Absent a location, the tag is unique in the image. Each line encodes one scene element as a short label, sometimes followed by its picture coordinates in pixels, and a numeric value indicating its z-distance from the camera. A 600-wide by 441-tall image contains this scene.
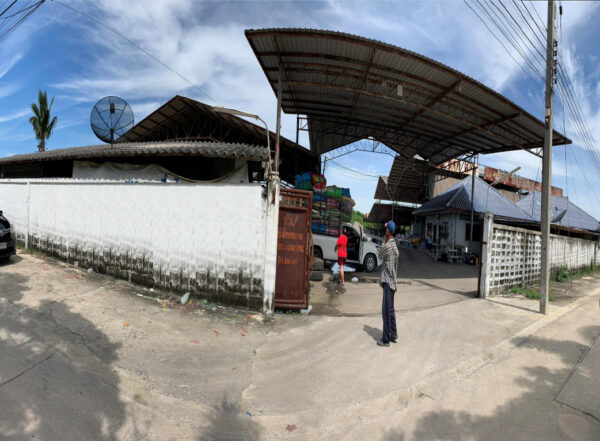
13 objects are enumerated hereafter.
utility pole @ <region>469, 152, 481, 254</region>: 15.58
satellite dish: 8.15
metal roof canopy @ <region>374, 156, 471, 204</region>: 19.78
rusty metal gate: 5.37
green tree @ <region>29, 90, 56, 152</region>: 22.59
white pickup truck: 10.72
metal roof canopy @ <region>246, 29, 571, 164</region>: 7.45
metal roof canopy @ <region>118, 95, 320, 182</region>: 10.96
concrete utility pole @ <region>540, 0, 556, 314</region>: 6.26
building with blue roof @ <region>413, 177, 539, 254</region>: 17.73
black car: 6.34
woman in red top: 8.60
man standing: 4.30
